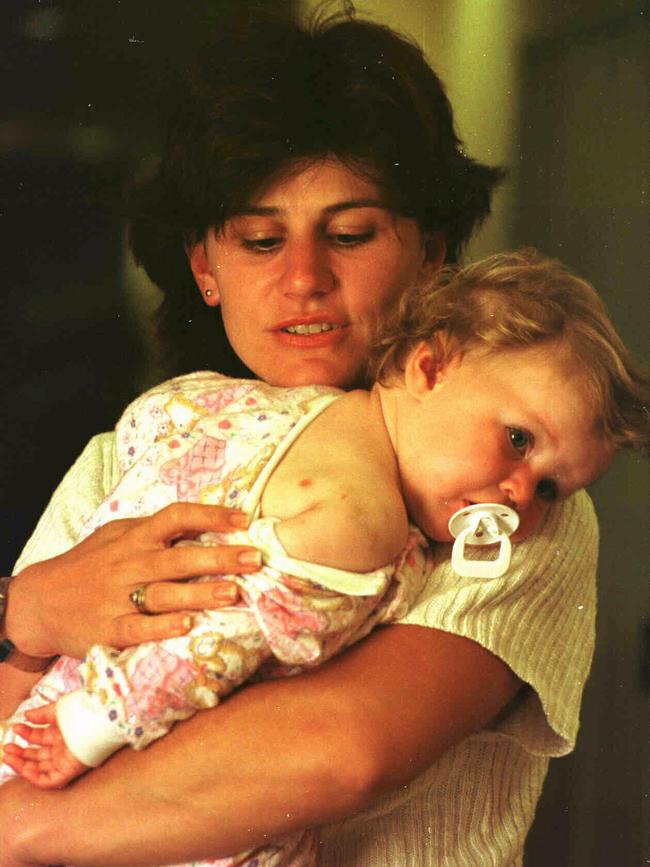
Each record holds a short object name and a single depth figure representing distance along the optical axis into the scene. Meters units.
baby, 1.22
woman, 1.22
